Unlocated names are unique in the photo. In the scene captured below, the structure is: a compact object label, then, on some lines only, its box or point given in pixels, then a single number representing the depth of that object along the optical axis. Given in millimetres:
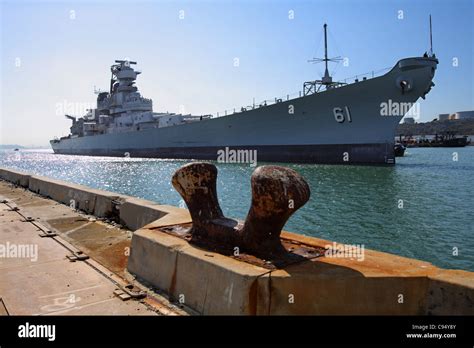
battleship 28250
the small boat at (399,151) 52406
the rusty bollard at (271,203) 2830
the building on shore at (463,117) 129288
